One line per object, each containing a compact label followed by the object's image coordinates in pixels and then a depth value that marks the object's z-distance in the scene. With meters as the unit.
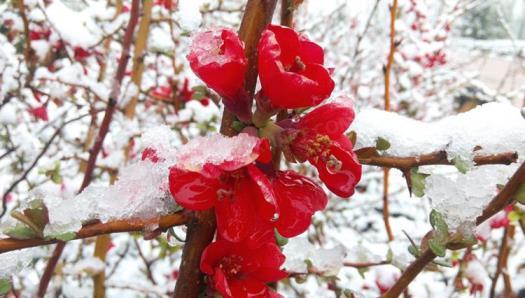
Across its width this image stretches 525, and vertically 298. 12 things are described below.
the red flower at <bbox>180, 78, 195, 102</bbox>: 0.82
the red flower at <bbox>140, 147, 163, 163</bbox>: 0.25
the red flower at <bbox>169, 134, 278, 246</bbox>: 0.22
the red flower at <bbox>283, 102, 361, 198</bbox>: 0.24
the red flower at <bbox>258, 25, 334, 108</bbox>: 0.23
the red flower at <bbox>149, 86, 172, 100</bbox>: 0.88
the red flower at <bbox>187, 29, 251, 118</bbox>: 0.23
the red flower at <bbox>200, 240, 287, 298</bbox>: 0.24
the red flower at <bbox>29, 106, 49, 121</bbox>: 0.77
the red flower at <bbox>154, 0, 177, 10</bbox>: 0.80
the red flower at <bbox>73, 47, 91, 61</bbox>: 0.70
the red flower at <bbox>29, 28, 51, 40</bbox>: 0.75
